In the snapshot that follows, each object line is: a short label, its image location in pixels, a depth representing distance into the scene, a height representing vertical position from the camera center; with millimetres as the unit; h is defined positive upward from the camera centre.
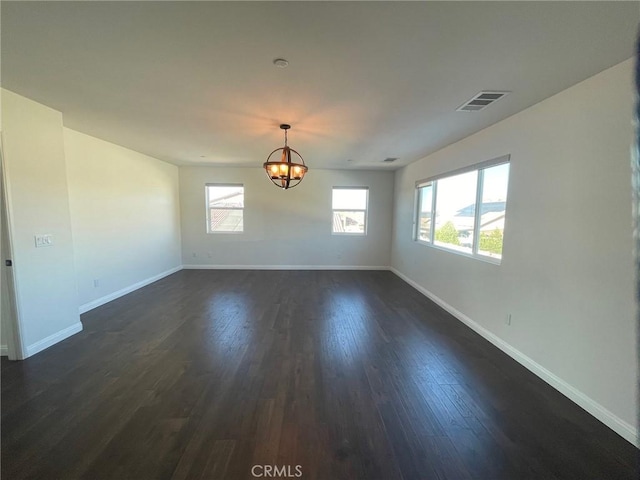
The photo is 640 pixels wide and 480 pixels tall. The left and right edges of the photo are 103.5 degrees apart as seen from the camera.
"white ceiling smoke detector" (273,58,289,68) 1768 +1076
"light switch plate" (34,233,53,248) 2623 -311
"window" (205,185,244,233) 6312 +131
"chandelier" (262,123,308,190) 3059 +563
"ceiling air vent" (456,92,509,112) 2236 +1092
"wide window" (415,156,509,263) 2982 +113
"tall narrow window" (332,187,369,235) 6469 +139
